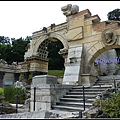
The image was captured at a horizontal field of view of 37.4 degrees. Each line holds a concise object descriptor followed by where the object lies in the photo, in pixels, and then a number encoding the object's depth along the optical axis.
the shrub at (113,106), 4.31
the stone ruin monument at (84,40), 10.06
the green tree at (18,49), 43.59
